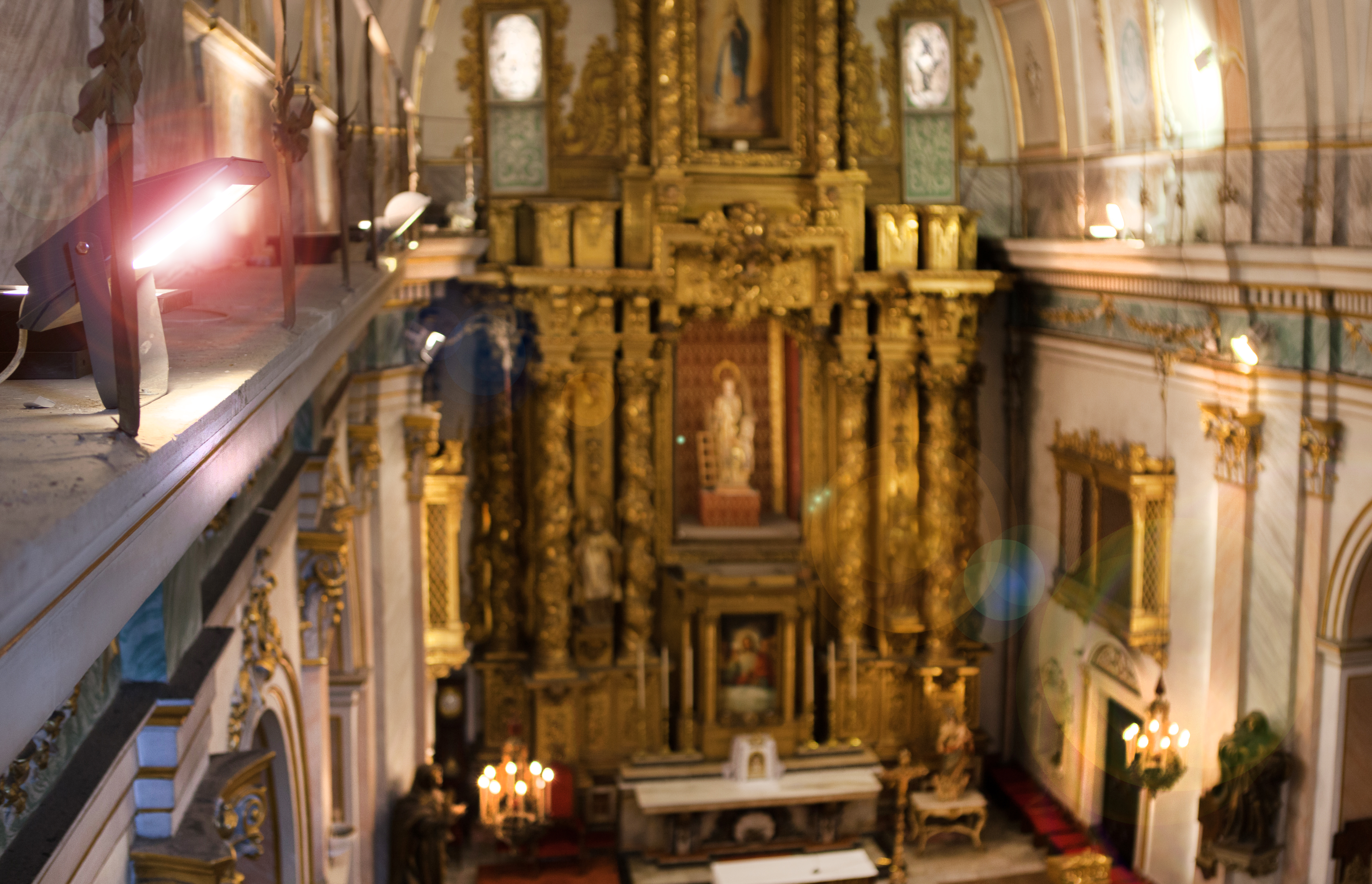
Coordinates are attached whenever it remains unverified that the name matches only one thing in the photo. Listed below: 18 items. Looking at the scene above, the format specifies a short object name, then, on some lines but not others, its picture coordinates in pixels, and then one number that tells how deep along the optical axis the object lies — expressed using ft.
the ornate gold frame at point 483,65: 43.14
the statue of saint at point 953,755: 42.45
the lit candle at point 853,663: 44.73
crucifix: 39.14
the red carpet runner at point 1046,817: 41.11
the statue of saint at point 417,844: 31.68
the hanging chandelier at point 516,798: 39.11
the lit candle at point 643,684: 43.39
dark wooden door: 39.81
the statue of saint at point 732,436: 46.55
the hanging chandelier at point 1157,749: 34.53
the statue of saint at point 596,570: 43.29
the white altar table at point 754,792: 40.70
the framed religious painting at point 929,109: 45.78
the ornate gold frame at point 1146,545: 37.17
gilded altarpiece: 43.24
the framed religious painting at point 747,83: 44.27
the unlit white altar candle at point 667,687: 44.04
